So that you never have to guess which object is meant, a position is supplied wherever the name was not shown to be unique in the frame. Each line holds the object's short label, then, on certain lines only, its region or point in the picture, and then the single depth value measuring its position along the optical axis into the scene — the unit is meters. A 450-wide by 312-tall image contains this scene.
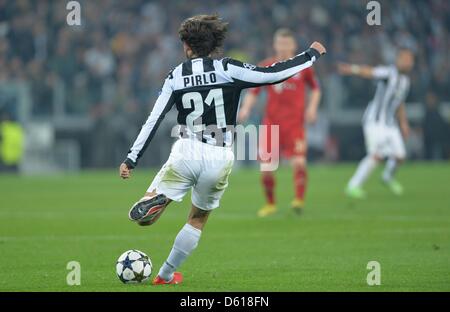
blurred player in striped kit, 35.59
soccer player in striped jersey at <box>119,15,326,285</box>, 16.70
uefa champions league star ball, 17.09
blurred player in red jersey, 30.20
